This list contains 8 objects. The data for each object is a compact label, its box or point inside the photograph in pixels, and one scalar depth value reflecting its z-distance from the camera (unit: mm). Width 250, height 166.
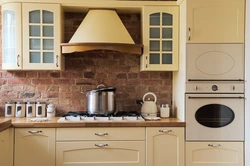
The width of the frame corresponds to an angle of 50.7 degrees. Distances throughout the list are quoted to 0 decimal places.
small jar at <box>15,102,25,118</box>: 2883
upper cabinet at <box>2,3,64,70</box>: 2701
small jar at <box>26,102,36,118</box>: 2892
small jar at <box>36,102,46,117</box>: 2910
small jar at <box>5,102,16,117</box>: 2896
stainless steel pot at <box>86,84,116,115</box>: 2729
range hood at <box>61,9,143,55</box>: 2645
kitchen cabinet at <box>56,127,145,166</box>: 2459
